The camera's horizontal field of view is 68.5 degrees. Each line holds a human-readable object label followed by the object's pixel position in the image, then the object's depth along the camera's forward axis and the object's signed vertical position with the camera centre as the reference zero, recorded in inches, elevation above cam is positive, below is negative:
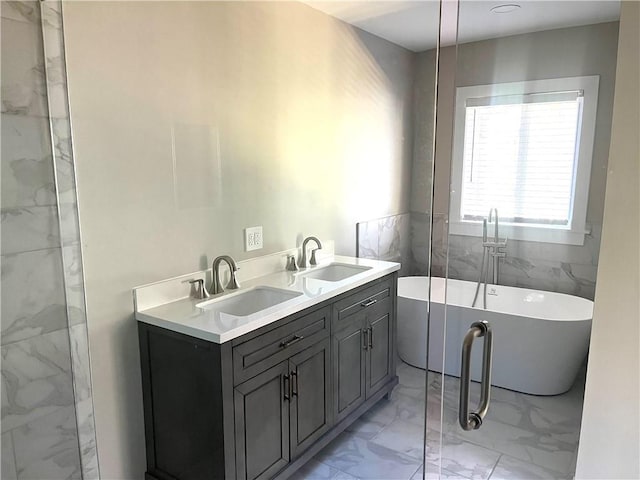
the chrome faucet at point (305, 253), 112.9 -20.6
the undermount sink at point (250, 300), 88.6 -25.7
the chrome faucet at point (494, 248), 84.7 -14.2
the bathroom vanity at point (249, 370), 70.5 -33.7
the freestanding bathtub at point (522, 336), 72.5 -28.2
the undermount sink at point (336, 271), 112.7 -25.0
